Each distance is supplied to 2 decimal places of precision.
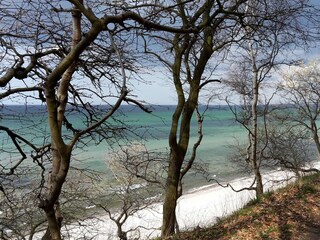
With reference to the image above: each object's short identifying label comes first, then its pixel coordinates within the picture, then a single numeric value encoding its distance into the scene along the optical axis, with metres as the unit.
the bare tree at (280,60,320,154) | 17.97
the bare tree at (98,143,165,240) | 16.38
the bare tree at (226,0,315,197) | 5.75
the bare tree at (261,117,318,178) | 18.45
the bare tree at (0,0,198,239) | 2.92
